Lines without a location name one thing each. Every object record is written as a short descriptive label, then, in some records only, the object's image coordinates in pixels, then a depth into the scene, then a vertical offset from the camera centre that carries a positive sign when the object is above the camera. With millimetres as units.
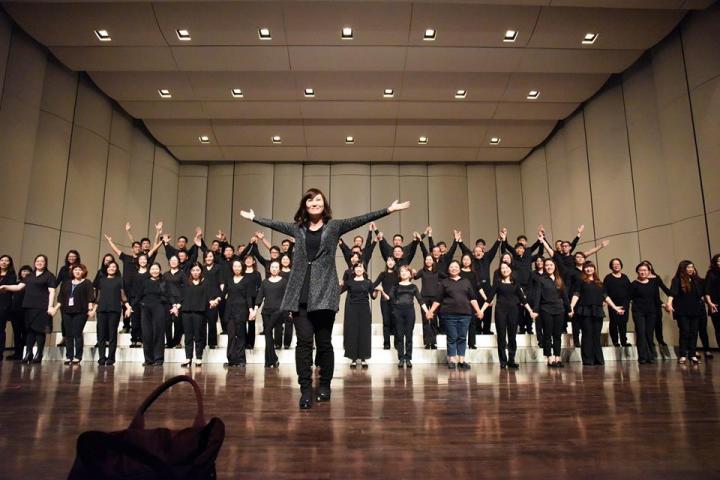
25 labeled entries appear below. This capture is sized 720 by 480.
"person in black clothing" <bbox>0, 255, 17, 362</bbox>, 6559 +514
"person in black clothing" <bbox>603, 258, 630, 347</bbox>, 6973 +552
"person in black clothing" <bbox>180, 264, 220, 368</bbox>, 6297 +232
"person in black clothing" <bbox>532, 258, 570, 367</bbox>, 6387 +283
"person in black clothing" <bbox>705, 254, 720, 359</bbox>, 6465 +595
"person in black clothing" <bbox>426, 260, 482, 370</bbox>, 6336 +253
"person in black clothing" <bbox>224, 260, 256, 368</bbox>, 6461 +264
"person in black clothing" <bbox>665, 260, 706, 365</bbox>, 6459 +377
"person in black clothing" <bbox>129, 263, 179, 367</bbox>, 6406 +287
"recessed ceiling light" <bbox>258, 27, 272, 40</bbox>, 7531 +4760
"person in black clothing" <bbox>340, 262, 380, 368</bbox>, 6250 +159
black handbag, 1152 -310
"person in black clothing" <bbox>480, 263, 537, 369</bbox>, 6261 +237
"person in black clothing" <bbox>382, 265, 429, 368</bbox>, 6449 +245
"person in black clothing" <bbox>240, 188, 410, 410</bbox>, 3256 +360
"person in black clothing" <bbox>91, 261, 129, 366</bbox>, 6441 +262
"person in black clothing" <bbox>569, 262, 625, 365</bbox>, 6527 +288
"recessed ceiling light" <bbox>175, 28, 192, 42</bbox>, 7523 +4737
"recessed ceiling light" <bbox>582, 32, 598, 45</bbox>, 7707 +4787
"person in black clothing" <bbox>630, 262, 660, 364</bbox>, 6754 +325
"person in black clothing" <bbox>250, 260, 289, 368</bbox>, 6410 +358
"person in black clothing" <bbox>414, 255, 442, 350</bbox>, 7180 +604
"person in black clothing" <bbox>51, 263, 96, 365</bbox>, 6466 +335
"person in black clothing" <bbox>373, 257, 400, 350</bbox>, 7371 +495
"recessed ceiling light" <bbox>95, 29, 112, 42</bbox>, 7555 +4737
